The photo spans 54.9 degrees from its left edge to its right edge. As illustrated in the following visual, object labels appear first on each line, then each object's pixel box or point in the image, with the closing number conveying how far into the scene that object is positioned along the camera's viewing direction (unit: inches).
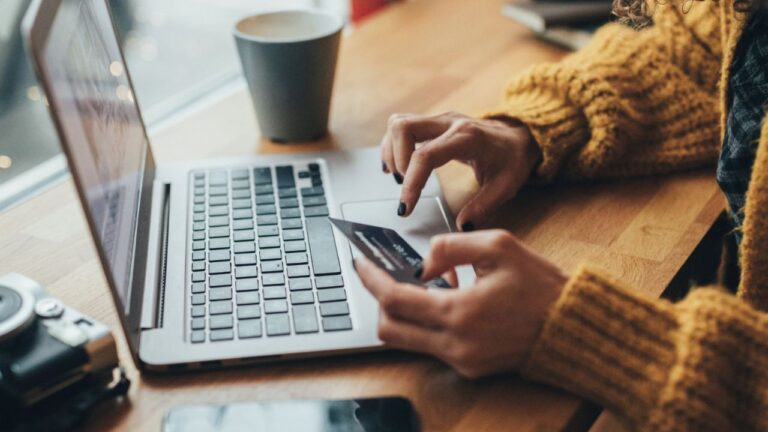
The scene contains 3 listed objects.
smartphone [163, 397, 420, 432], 20.4
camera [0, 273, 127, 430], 19.9
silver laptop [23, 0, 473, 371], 21.5
